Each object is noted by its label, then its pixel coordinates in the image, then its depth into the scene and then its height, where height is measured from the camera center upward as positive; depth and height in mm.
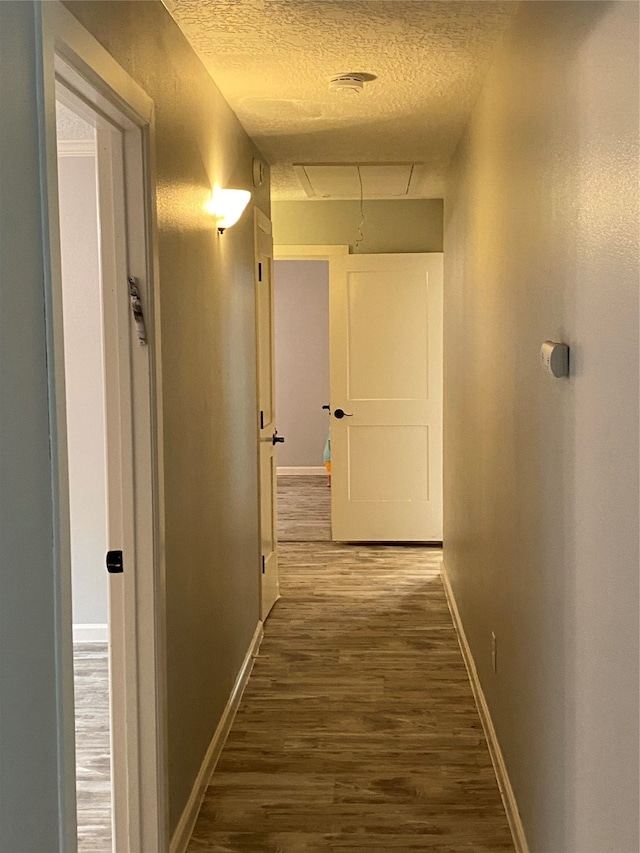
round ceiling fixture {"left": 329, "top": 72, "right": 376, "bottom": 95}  3372 +1036
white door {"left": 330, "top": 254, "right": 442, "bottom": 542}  6707 -188
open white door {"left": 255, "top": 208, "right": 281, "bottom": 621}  4941 -242
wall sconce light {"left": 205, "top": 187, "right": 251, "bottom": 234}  3449 +614
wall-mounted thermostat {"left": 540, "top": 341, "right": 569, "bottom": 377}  1940 +17
